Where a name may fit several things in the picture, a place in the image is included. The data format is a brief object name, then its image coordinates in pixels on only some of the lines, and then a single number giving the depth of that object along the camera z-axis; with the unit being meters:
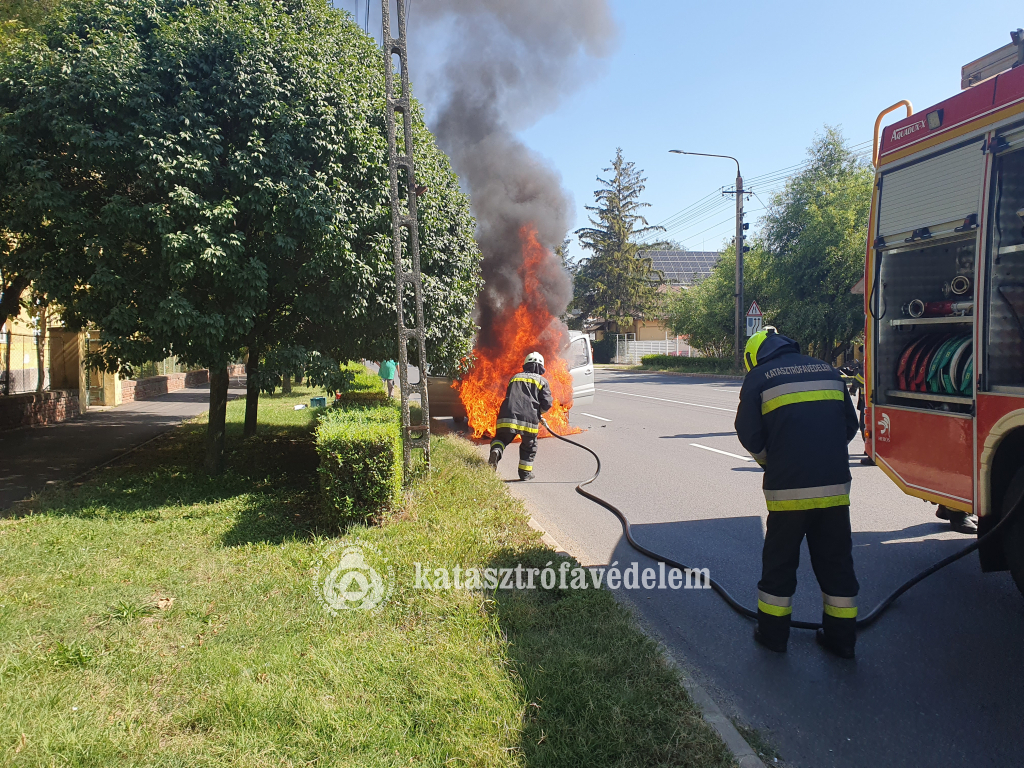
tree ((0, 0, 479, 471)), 6.05
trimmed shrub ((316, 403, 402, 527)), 5.28
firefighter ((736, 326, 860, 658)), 3.41
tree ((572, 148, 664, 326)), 49.59
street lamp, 26.38
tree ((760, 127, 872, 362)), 25.20
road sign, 20.98
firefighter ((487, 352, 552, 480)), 7.81
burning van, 11.14
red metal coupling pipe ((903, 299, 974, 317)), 3.87
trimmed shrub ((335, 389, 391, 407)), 9.39
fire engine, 3.46
